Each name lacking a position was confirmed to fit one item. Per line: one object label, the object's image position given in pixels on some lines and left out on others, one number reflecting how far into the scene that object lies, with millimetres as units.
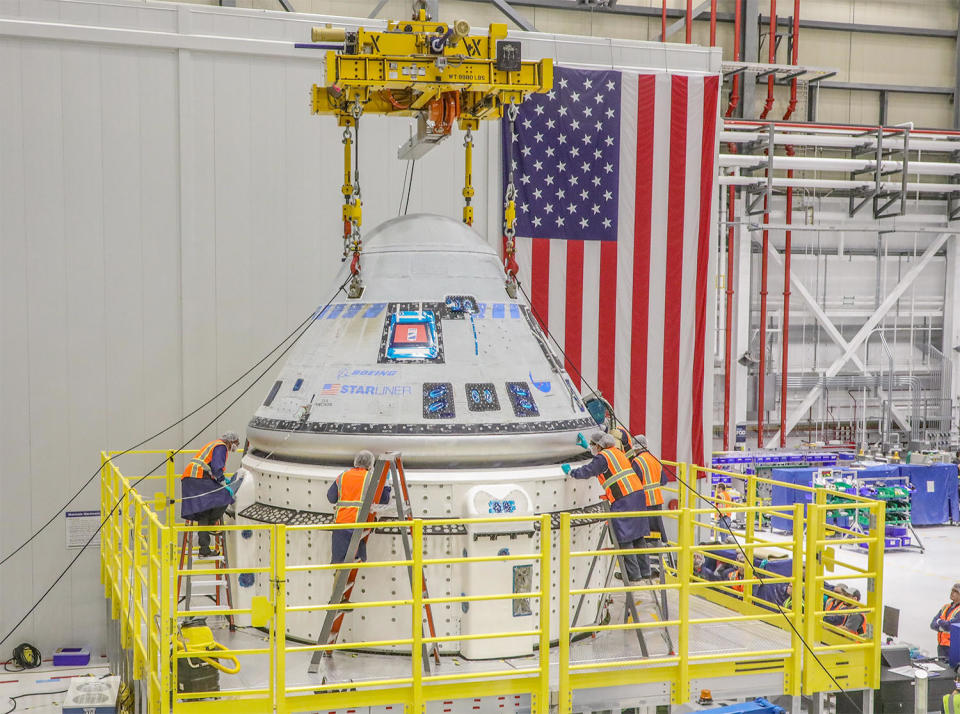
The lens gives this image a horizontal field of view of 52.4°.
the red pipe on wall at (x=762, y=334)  26641
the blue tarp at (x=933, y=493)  22953
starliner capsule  8523
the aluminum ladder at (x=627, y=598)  8523
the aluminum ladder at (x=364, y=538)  8039
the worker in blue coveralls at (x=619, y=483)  8656
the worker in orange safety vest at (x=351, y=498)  8148
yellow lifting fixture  9344
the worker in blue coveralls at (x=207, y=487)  9359
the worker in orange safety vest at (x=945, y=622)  13305
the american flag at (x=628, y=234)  14586
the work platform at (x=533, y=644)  7328
